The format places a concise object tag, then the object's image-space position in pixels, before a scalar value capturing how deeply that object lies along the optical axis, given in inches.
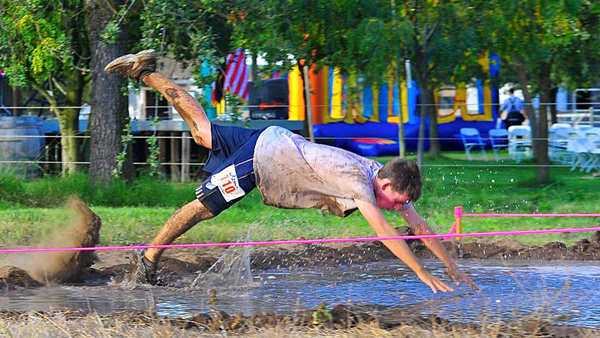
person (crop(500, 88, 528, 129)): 941.8
